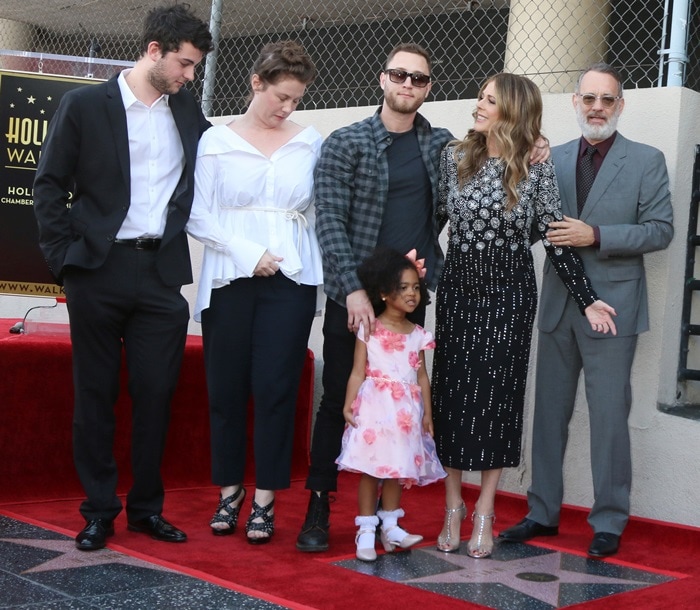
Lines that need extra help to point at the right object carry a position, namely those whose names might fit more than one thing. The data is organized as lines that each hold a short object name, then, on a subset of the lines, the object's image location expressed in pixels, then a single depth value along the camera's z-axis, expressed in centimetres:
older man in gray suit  359
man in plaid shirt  336
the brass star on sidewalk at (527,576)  307
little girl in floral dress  329
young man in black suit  326
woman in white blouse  342
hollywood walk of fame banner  455
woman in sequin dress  333
